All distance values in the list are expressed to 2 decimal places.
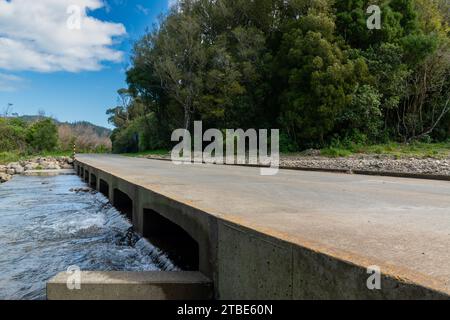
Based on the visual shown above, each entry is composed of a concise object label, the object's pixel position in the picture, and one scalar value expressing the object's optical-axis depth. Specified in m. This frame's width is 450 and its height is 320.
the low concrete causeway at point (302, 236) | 2.03
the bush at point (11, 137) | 43.56
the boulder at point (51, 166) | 27.93
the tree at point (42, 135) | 49.97
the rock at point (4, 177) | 19.61
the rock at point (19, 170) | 24.16
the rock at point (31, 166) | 26.20
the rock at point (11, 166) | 24.73
